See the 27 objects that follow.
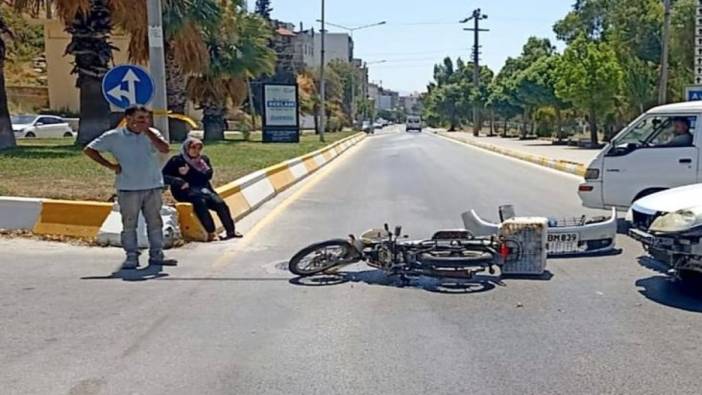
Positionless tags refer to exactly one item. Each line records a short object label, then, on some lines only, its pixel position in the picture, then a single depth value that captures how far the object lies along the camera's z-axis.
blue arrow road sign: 9.08
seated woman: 9.43
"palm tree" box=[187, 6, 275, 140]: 35.69
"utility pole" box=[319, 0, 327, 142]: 45.50
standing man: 7.71
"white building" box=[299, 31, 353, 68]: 142.88
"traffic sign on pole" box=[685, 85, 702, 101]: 18.38
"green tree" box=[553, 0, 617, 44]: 63.74
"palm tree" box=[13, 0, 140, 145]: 21.47
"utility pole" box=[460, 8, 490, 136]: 74.31
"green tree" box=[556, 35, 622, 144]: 36.16
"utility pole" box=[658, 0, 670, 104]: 22.28
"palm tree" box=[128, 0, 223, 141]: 24.33
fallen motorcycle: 7.06
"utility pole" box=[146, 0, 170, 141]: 10.07
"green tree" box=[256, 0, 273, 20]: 116.18
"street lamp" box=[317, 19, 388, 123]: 95.81
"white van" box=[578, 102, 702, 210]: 9.88
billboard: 39.66
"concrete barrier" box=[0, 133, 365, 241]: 9.52
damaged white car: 6.34
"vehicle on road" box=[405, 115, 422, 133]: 100.00
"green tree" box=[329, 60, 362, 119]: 98.55
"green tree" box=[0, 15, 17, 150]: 21.25
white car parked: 35.88
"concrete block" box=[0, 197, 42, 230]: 9.92
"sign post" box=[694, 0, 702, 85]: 21.75
